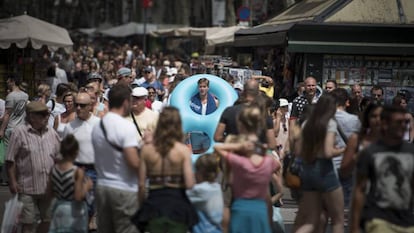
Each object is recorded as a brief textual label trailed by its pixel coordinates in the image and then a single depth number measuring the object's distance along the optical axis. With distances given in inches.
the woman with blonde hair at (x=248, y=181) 638.1
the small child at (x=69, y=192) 670.0
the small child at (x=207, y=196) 649.5
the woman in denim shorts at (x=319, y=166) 696.8
